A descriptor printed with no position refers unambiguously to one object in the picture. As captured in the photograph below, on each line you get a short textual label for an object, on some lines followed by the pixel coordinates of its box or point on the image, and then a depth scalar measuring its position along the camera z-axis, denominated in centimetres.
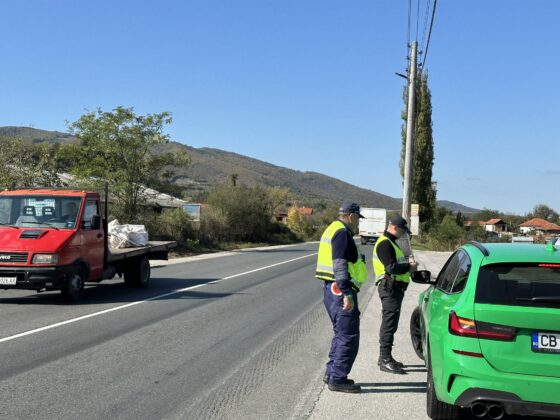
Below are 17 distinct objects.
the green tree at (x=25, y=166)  2374
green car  420
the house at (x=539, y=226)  12652
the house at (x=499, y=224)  12979
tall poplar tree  5625
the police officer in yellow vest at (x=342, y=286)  554
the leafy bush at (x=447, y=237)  4297
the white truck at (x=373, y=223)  4981
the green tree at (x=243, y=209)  4834
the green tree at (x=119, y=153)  3006
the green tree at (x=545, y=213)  16275
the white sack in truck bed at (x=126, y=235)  1428
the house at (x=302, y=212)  7326
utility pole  2055
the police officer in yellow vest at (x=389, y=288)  655
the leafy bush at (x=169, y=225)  3200
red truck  1075
